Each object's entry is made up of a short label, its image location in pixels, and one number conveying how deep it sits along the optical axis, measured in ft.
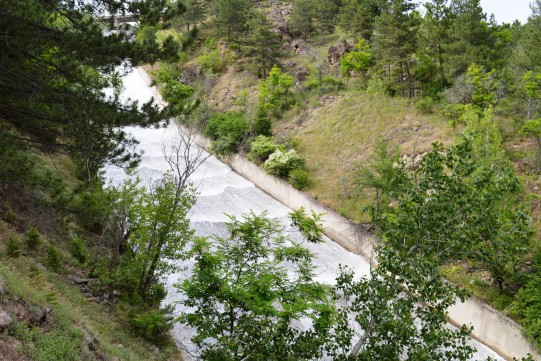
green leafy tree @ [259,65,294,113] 115.29
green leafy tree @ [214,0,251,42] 147.64
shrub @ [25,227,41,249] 45.91
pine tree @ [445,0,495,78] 87.45
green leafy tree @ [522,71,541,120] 71.31
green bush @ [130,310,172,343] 39.34
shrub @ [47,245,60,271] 44.32
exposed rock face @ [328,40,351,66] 124.26
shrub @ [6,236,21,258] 39.88
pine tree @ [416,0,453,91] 93.09
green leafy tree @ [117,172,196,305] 43.29
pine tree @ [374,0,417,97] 95.86
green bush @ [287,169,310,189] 89.71
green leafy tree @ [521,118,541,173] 69.00
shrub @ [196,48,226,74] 144.15
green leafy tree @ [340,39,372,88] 109.60
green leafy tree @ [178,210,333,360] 24.53
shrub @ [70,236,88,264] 49.84
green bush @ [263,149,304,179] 93.30
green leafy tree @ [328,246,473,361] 23.24
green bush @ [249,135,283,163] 99.76
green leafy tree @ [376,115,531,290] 25.68
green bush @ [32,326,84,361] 26.08
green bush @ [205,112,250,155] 107.24
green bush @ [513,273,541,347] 50.55
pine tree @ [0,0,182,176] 34.63
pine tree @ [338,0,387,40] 121.80
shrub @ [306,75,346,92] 115.44
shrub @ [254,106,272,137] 107.45
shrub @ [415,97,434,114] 93.50
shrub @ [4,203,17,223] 48.03
